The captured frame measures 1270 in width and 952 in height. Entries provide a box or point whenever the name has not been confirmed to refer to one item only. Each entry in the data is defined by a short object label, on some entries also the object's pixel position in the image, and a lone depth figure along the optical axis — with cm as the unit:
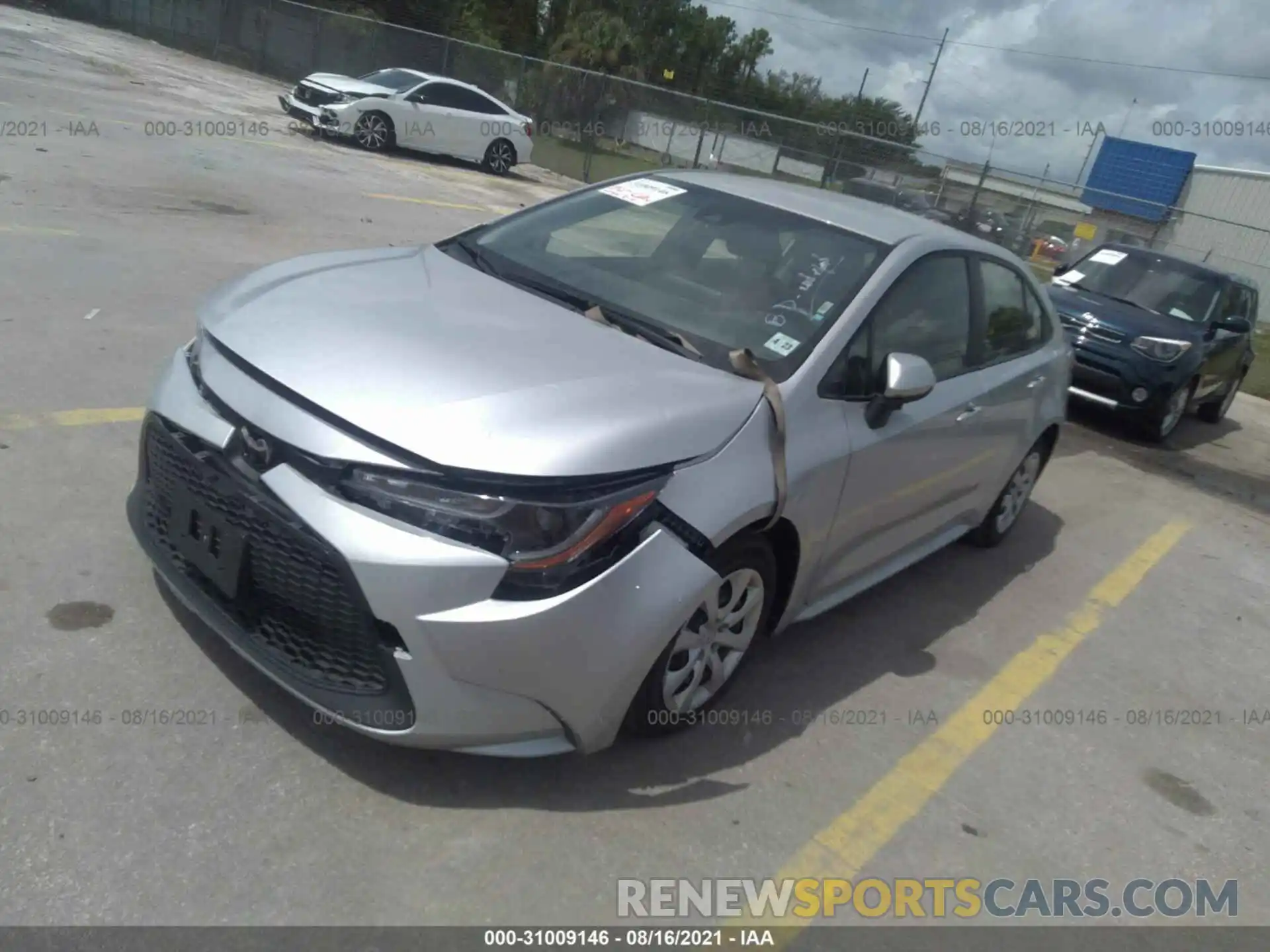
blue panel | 4722
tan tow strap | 336
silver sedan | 275
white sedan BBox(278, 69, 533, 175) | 1852
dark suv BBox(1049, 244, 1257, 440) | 962
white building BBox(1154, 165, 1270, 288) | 2911
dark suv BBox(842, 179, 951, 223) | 2311
